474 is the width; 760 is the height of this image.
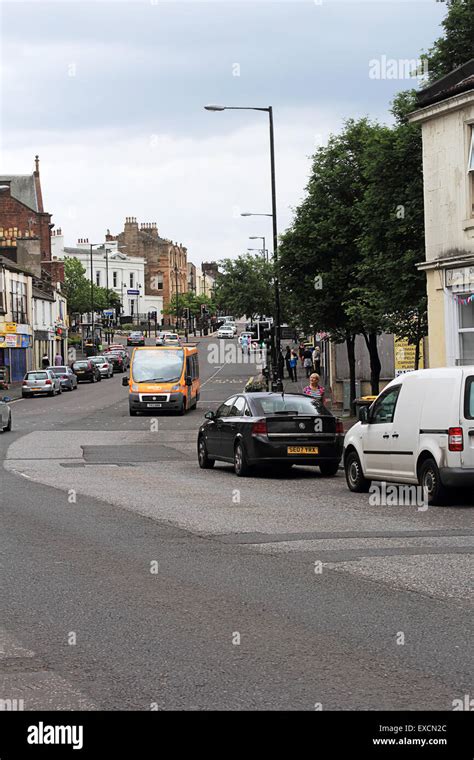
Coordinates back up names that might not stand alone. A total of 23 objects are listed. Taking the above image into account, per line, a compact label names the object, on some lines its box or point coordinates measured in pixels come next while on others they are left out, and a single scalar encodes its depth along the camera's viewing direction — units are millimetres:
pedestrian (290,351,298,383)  68688
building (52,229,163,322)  170000
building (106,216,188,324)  185625
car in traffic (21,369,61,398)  63875
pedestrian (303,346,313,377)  69188
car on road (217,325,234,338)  139500
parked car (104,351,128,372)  91750
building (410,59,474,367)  25391
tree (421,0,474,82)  29078
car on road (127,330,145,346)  124312
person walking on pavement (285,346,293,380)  70738
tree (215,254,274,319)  88125
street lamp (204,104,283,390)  42250
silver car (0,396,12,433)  37188
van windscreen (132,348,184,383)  47344
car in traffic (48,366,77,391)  70000
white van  16203
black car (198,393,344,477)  21734
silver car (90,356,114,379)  84238
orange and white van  46375
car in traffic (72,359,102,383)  78812
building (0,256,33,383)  80125
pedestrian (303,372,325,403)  27359
